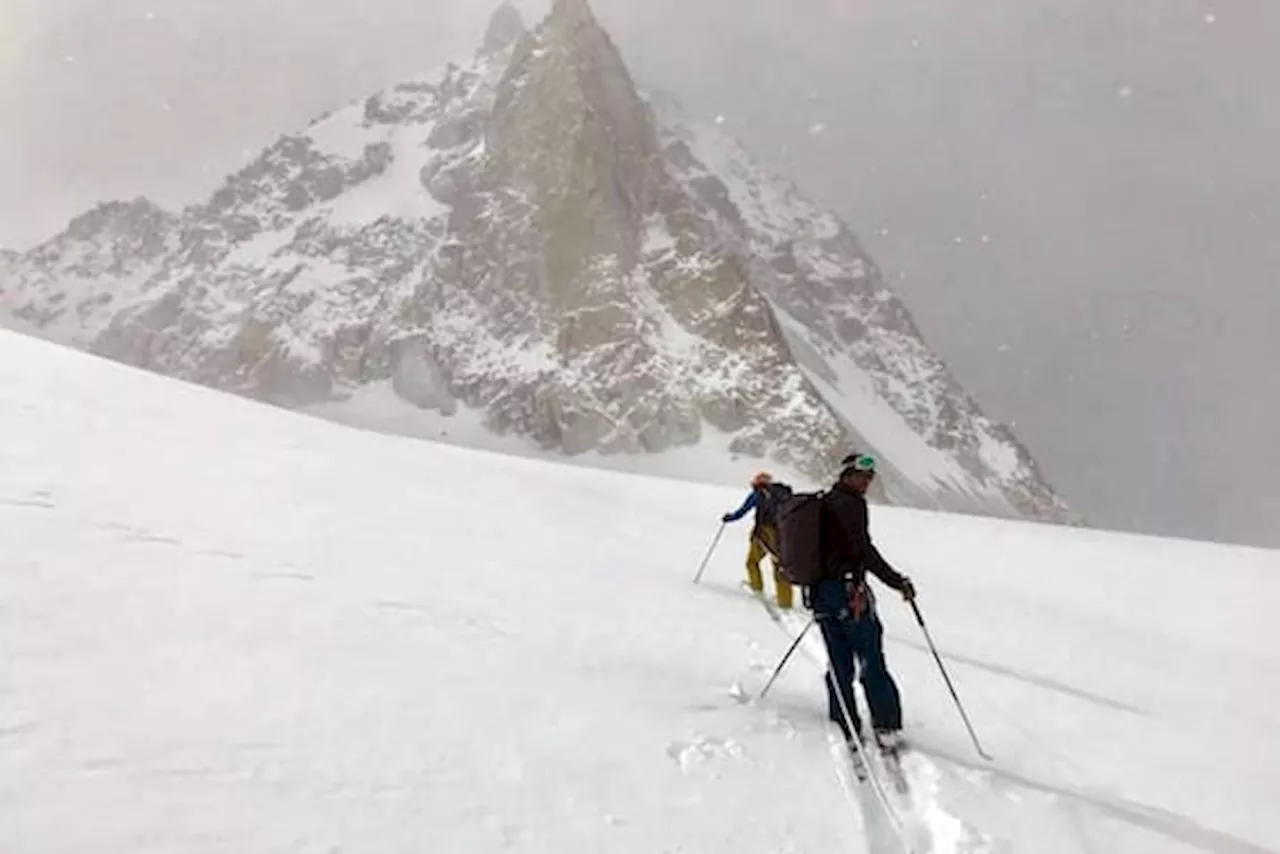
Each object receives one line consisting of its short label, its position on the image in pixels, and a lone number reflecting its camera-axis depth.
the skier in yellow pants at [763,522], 13.53
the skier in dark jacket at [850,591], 7.88
